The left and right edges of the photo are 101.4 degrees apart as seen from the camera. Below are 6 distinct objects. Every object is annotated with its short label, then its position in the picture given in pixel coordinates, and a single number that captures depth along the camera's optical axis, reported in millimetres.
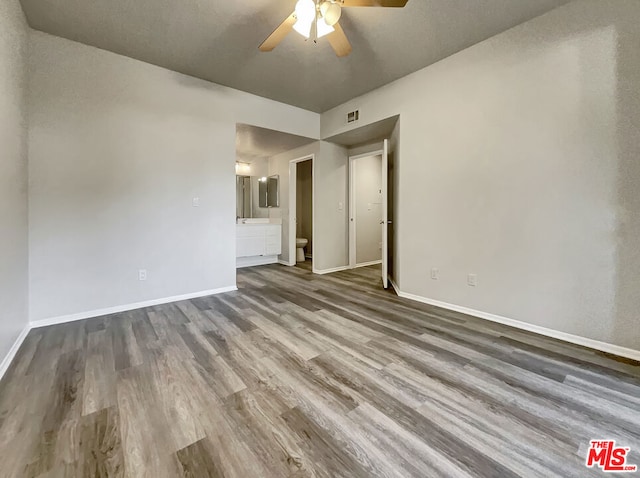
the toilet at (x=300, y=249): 5754
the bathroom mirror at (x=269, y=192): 5641
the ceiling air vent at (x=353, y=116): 3764
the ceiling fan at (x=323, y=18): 1750
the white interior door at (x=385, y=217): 3553
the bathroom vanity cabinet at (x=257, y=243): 4973
